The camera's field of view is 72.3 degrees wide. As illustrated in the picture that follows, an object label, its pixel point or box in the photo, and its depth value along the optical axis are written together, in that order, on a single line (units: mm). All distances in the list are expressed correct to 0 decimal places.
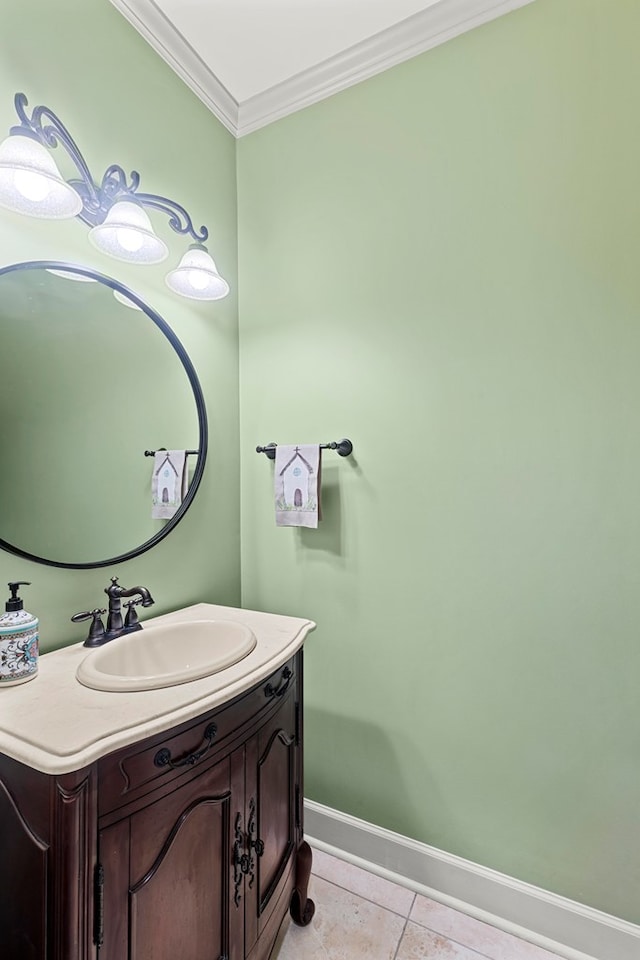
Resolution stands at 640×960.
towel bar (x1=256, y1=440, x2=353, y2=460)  1539
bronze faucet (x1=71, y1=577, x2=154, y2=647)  1154
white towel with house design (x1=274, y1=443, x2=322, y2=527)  1532
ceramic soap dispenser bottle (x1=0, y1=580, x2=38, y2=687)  907
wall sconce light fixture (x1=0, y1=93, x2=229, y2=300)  972
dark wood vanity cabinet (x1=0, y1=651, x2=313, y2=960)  691
